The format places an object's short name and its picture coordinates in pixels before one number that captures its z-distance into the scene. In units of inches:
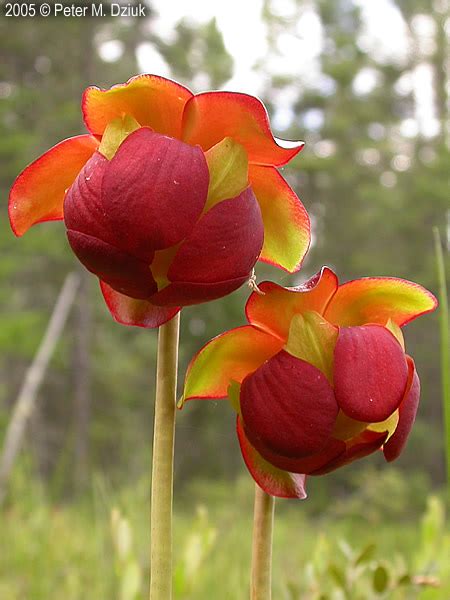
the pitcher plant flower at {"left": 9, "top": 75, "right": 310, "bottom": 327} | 11.2
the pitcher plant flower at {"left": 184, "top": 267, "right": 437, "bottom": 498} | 11.7
